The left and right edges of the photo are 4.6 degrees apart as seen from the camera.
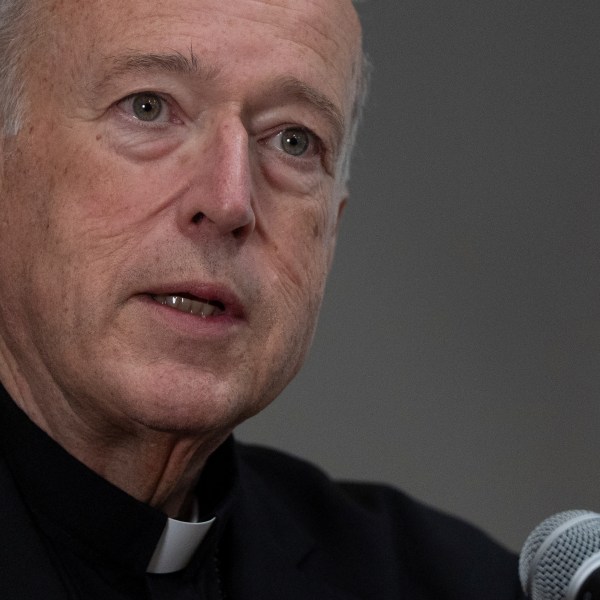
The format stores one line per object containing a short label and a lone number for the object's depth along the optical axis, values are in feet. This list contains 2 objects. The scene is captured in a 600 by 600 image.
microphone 8.86
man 9.10
